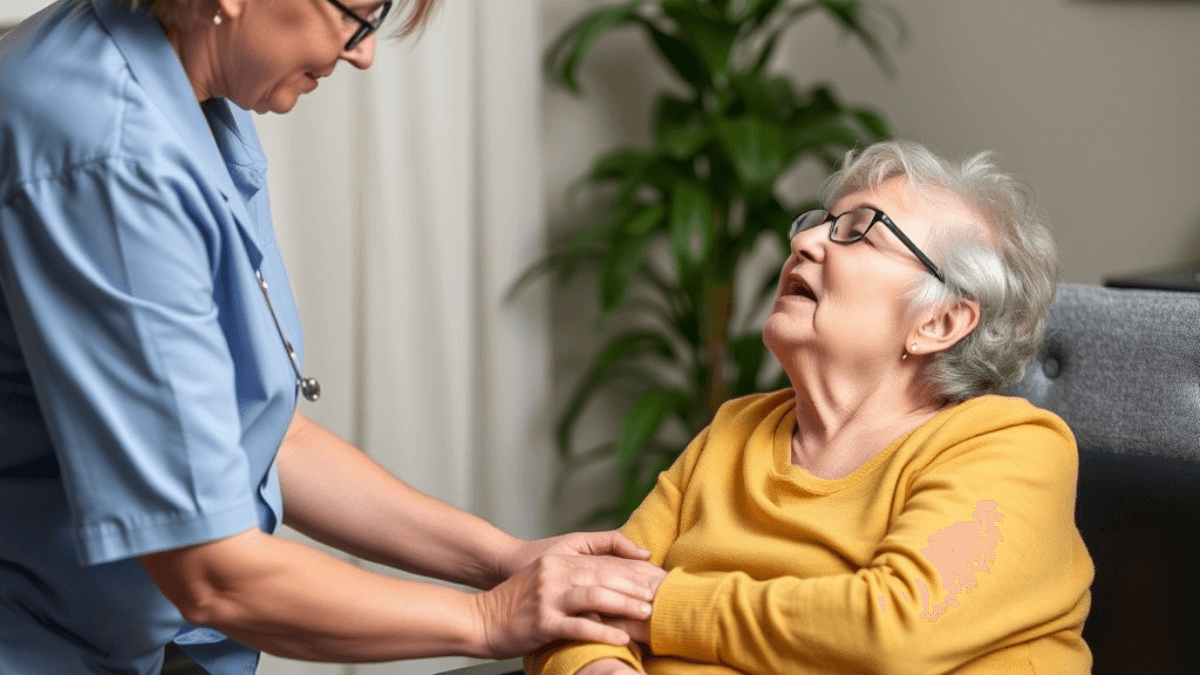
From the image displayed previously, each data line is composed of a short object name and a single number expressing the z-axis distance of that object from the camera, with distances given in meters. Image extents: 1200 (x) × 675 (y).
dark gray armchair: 2.41
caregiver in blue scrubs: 2.04
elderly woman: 2.19
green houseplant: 3.35
